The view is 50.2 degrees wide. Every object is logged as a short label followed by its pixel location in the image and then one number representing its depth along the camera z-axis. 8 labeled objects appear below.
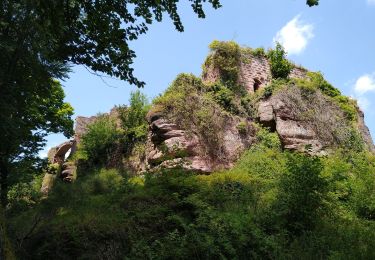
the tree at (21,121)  9.88
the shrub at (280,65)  20.38
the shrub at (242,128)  16.56
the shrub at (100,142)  18.94
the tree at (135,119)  17.98
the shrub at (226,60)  19.16
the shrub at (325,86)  19.62
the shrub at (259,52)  20.62
